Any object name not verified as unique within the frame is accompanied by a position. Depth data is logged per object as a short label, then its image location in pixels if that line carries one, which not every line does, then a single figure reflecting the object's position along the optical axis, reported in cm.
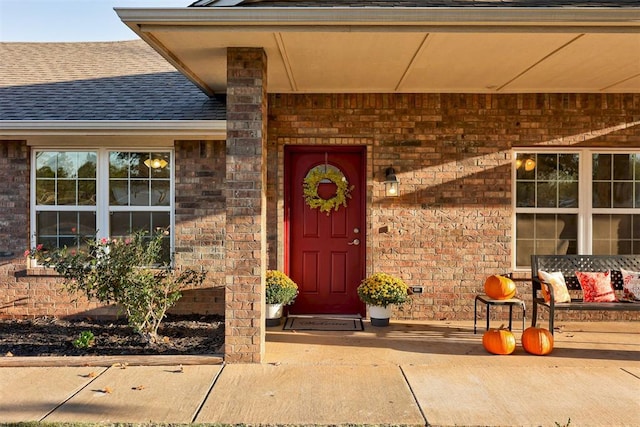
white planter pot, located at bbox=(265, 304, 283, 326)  692
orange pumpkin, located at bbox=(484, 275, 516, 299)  644
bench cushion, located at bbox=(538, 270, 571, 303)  637
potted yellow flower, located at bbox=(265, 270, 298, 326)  679
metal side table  641
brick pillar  528
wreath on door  757
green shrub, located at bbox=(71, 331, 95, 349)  584
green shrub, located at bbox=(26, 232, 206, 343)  595
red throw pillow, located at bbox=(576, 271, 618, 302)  652
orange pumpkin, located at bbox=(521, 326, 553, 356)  558
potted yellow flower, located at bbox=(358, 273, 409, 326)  676
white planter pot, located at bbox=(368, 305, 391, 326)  691
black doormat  687
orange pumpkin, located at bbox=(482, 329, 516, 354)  562
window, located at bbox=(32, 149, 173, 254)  759
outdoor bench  689
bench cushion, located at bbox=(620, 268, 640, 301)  658
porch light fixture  716
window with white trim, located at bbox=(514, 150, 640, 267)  746
